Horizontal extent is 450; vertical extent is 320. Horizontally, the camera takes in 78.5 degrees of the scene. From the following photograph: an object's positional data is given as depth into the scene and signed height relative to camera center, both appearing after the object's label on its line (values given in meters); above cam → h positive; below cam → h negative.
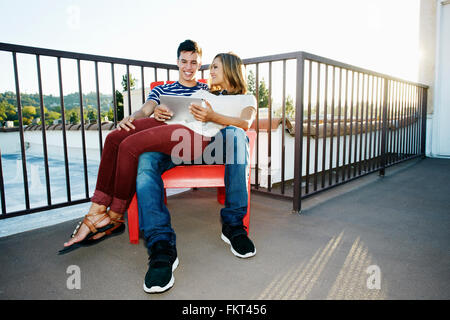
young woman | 1.16 -0.12
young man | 0.98 -0.35
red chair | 1.30 -0.23
